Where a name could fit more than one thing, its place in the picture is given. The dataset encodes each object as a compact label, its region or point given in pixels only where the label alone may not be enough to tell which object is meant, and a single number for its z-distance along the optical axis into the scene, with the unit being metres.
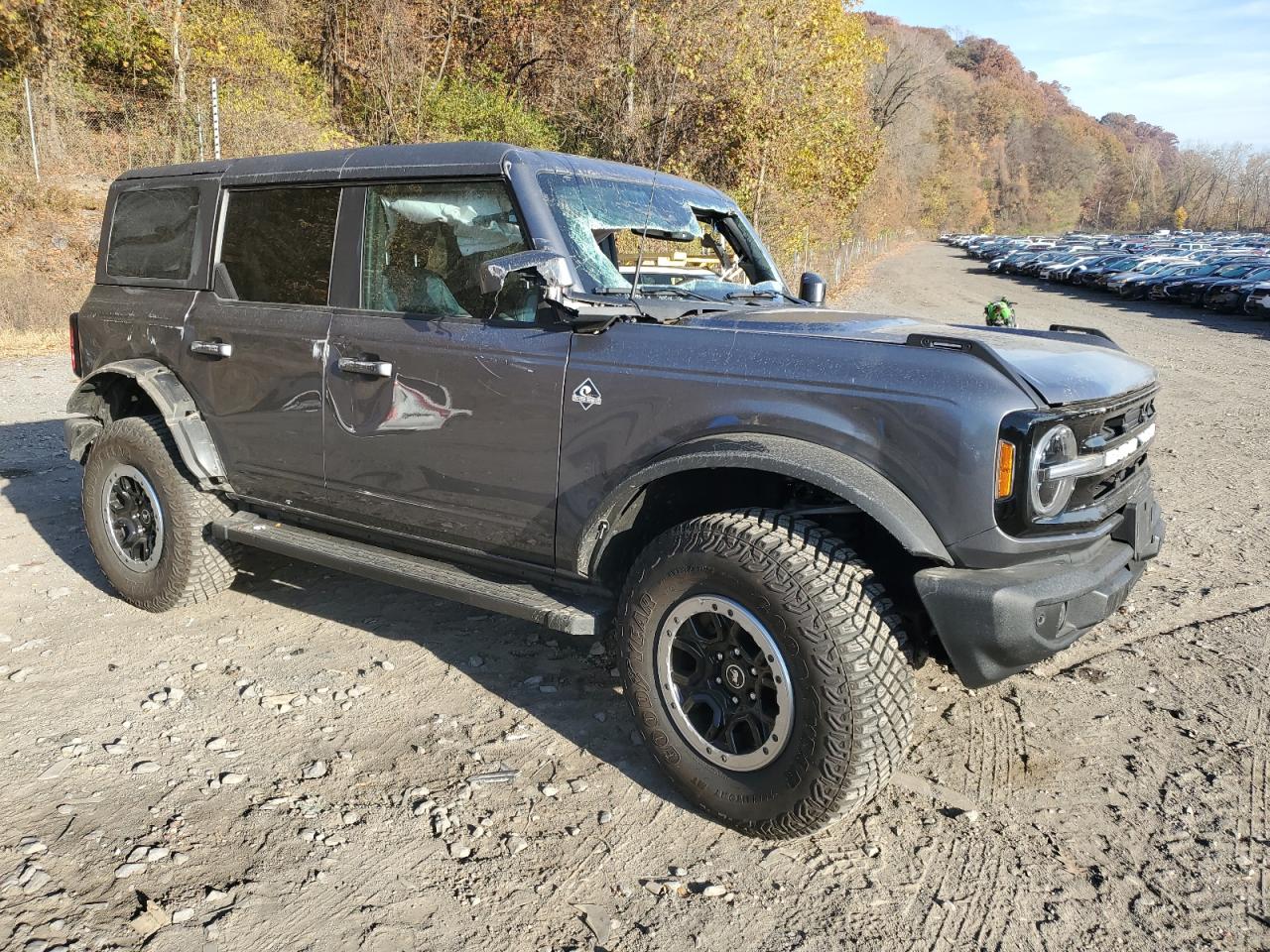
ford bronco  2.79
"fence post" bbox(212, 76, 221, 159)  17.16
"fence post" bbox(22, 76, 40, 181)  18.09
